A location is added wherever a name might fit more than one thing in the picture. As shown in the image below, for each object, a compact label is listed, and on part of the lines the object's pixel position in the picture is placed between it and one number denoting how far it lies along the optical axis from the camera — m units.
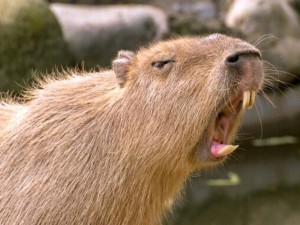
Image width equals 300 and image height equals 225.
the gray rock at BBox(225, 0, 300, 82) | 18.20
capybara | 6.23
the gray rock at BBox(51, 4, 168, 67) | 17.01
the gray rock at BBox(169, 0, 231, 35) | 17.50
